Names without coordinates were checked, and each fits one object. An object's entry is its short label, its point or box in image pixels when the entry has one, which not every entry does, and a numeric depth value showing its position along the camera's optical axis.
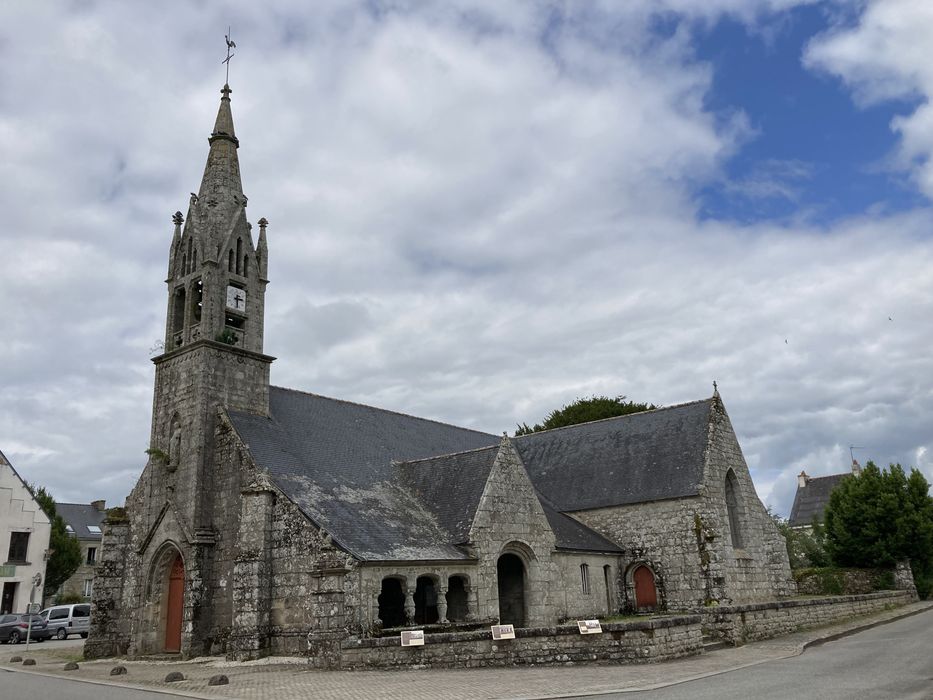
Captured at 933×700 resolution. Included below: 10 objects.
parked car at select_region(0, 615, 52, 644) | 30.20
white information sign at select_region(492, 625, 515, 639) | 15.09
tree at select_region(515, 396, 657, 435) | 44.97
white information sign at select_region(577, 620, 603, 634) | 14.73
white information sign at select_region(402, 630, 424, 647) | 15.35
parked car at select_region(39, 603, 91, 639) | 32.41
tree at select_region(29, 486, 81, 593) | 40.12
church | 19.38
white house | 36.88
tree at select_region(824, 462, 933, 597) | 33.53
